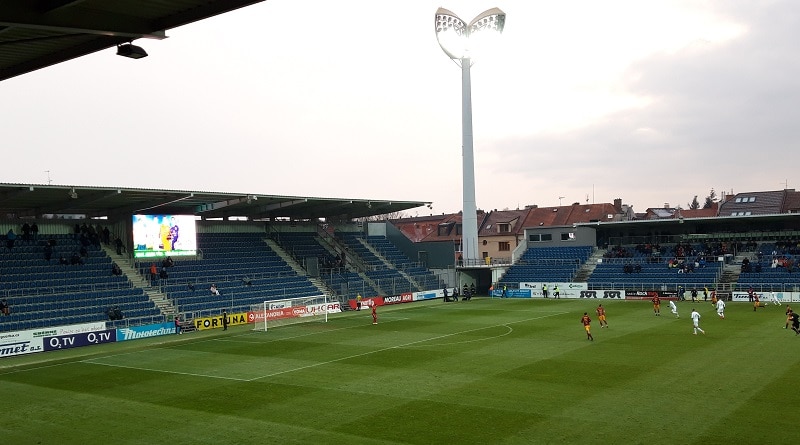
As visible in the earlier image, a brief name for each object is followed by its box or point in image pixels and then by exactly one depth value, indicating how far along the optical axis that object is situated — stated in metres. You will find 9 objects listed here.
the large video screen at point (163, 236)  45.81
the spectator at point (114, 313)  40.44
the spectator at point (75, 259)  44.34
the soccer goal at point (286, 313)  43.17
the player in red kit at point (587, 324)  32.44
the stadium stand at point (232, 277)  46.91
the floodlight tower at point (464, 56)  64.81
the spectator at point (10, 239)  42.84
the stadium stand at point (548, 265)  63.47
